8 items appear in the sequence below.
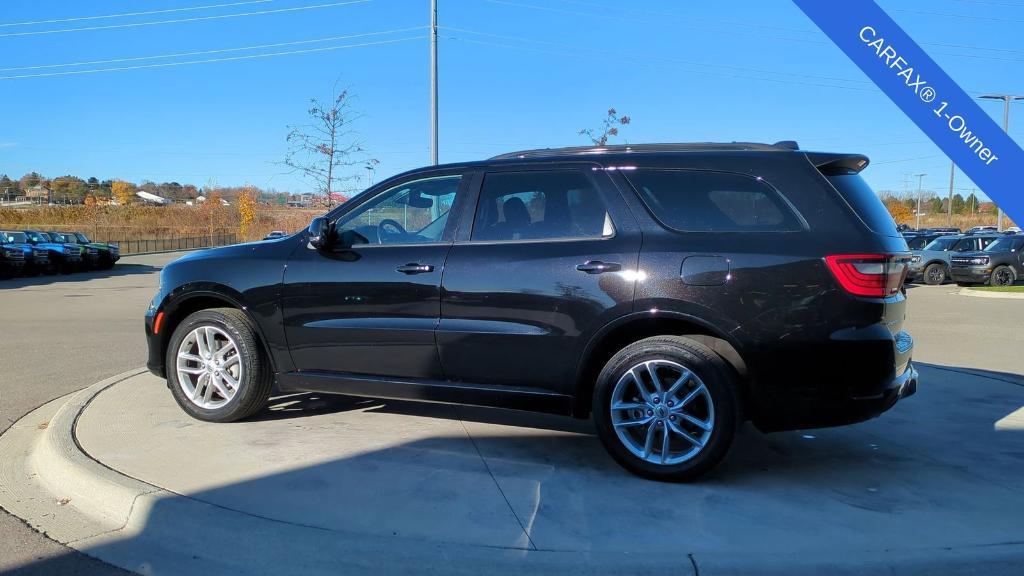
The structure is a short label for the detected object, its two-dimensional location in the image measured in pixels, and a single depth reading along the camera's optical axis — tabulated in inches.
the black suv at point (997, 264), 869.8
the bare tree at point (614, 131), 806.5
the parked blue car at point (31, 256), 1016.2
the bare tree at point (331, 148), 596.4
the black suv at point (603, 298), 153.9
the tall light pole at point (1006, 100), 1311.5
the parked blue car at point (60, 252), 1105.9
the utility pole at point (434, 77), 547.5
